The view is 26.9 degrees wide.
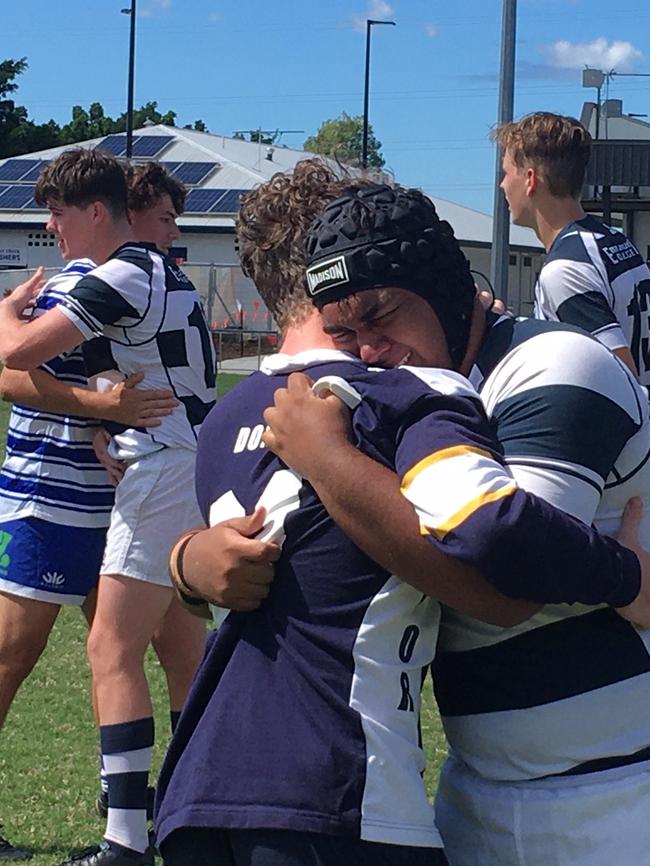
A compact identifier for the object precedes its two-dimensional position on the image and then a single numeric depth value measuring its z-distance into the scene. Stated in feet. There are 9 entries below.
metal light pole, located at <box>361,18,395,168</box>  192.34
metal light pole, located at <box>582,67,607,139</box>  114.01
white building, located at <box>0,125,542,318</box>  152.56
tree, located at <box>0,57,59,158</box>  221.05
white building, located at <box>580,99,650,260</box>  85.30
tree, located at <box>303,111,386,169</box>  286.05
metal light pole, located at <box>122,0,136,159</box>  146.10
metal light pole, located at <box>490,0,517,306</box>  37.14
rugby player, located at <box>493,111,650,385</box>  15.39
